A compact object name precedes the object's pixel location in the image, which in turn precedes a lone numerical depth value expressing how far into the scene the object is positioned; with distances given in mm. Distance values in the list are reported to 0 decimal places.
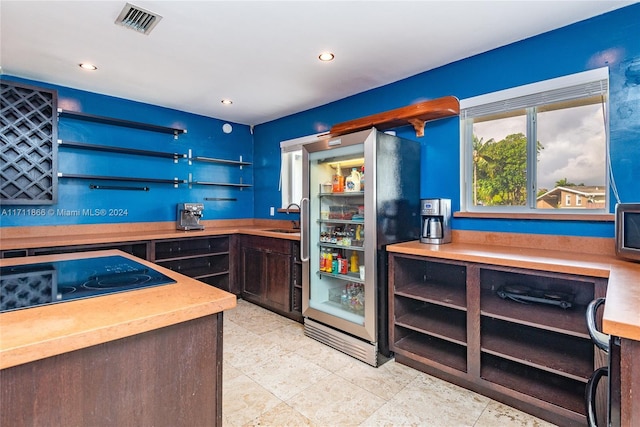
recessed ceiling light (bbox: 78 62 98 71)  2855
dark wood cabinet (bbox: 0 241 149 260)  2709
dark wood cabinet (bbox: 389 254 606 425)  1856
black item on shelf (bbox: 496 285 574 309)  2016
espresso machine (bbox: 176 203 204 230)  4023
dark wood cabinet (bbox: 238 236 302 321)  3469
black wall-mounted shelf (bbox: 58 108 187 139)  3322
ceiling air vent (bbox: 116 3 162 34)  2059
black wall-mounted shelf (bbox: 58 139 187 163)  3371
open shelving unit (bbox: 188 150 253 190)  4355
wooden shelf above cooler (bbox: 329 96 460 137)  2652
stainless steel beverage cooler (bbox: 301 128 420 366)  2555
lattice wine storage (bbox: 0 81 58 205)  2949
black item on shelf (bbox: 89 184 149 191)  3600
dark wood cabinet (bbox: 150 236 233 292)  3959
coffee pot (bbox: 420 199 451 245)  2625
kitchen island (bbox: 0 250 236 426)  756
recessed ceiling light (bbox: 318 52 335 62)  2664
